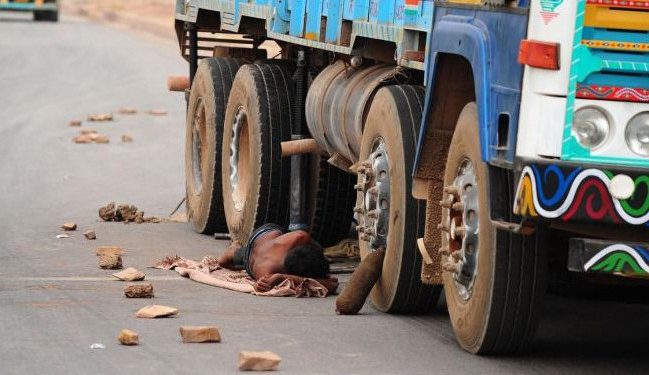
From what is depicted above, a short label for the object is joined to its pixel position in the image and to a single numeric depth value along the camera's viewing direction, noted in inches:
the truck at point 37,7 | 1934.7
